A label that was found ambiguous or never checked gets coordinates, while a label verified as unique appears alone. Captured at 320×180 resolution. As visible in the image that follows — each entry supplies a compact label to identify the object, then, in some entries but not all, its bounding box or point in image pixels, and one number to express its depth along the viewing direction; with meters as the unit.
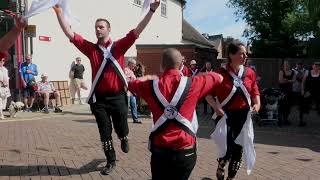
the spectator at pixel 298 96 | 8.96
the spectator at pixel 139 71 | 9.71
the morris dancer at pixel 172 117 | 2.84
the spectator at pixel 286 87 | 8.93
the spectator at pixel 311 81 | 8.85
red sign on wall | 11.75
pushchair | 8.94
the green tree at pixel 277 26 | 23.71
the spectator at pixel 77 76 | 12.51
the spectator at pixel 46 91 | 10.65
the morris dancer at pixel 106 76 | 4.30
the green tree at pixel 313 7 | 13.25
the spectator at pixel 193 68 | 10.66
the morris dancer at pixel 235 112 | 3.95
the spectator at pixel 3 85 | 9.41
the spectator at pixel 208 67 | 10.40
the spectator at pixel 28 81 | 10.74
